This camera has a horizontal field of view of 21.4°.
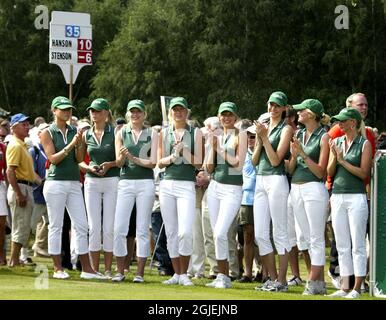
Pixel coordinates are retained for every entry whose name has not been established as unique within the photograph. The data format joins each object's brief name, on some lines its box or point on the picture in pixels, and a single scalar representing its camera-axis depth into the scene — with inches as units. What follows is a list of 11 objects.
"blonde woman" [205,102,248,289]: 499.8
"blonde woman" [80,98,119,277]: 523.5
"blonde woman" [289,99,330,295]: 468.8
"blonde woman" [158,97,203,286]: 506.6
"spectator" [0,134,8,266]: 585.6
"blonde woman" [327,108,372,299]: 454.0
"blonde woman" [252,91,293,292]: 481.7
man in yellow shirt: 589.9
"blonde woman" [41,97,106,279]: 516.1
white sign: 716.0
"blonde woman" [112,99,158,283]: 514.3
